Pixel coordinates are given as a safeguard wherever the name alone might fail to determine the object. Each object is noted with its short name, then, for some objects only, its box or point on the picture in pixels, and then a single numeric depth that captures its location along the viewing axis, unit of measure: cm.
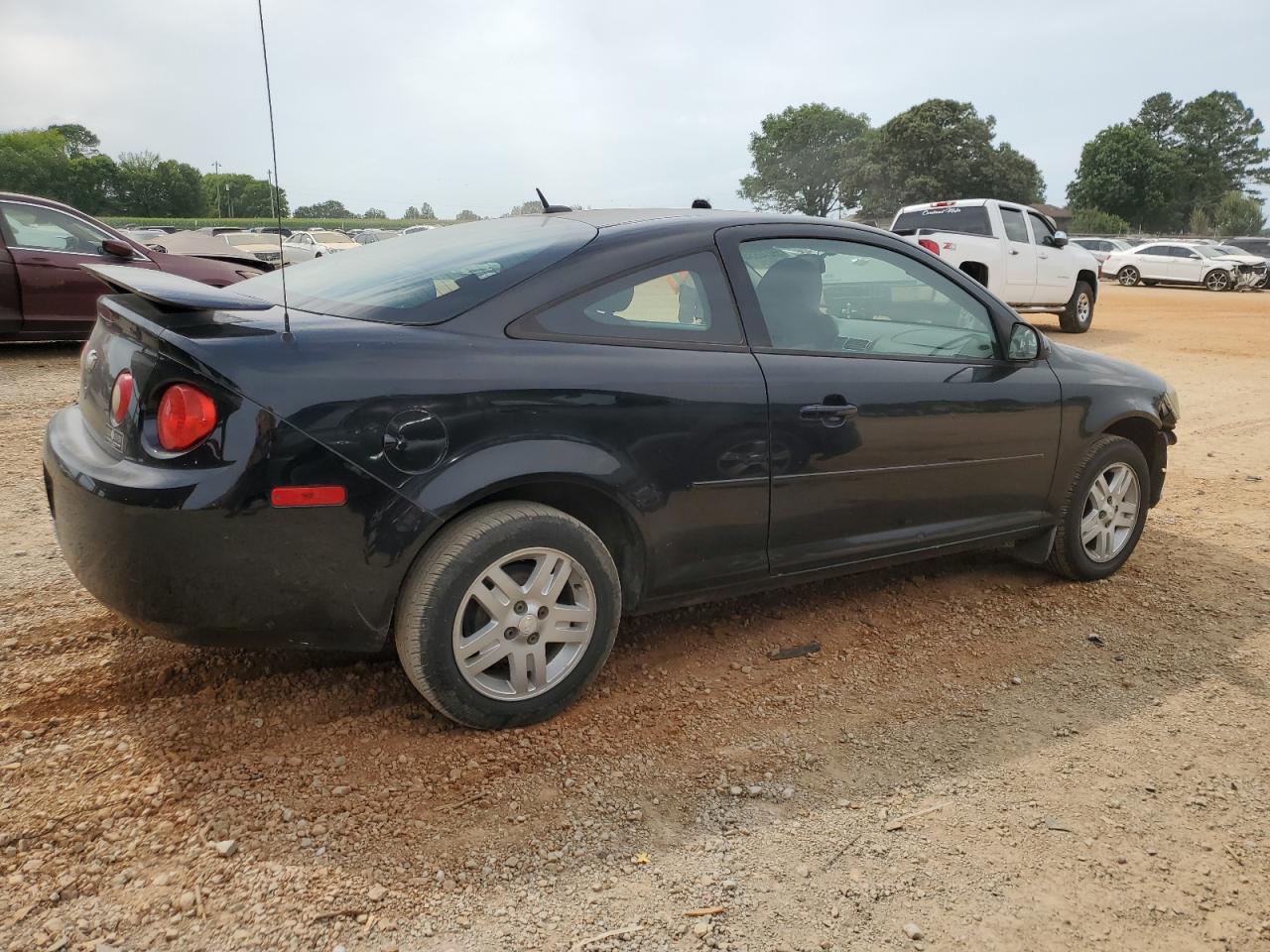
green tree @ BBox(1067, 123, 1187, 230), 7444
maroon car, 838
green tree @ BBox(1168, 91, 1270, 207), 8300
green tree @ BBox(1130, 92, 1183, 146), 8531
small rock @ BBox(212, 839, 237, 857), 223
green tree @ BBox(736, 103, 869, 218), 9656
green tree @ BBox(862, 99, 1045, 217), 6475
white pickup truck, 1315
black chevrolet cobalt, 239
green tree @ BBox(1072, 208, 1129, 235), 6404
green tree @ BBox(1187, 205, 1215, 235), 6025
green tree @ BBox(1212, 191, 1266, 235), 5900
